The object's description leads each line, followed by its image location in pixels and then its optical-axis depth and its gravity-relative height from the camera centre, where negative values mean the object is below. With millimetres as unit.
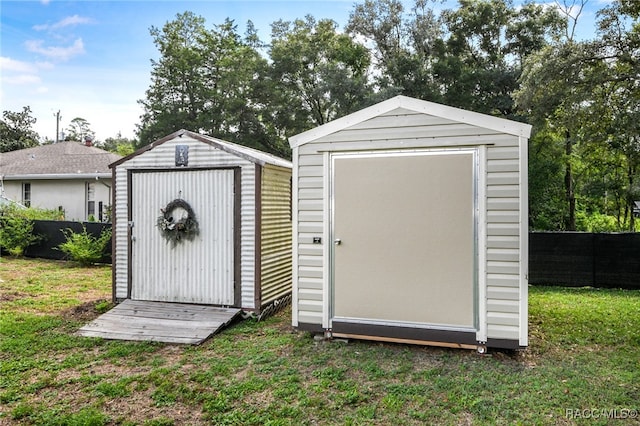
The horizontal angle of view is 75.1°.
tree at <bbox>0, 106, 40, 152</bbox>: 25797 +5373
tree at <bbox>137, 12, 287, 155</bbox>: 14922 +4944
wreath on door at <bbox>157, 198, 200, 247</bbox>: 5117 -107
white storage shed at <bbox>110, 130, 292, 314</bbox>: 4980 -141
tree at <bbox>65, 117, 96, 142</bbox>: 34500 +7248
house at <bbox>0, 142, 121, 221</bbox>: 13281 +962
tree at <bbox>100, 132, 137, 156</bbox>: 34781 +6428
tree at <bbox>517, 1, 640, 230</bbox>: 6930 +2233
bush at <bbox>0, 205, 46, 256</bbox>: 9812 -493
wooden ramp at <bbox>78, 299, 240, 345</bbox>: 4289 -1209
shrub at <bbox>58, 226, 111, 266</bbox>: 8789 -719
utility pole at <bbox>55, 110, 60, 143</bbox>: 30969 +6945
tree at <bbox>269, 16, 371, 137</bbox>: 13508 +4753
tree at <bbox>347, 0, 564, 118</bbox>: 12070 +5295
